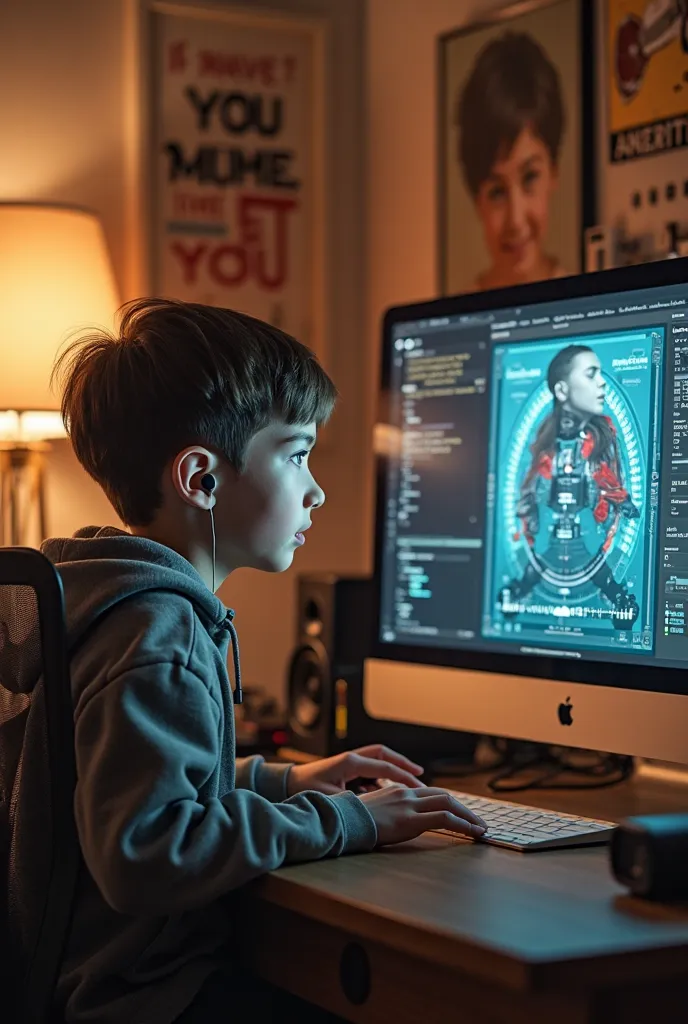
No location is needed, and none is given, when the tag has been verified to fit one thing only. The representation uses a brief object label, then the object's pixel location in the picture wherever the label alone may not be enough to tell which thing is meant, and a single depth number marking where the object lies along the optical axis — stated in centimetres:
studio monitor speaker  192
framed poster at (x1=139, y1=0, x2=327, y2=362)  248
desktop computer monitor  140
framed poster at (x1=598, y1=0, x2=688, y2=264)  189
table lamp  214
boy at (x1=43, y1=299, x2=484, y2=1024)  111
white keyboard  126
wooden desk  91
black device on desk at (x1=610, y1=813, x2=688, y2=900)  102
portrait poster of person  212
